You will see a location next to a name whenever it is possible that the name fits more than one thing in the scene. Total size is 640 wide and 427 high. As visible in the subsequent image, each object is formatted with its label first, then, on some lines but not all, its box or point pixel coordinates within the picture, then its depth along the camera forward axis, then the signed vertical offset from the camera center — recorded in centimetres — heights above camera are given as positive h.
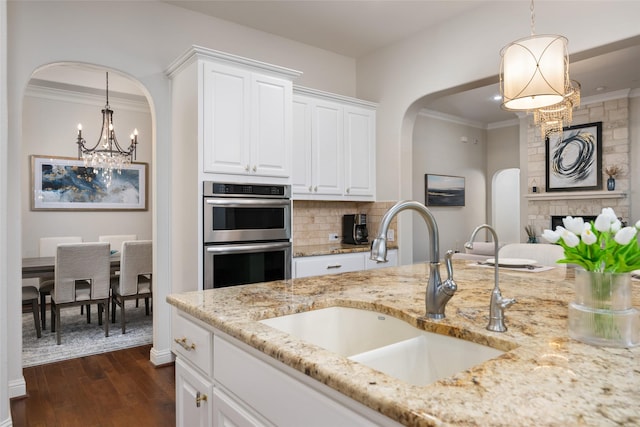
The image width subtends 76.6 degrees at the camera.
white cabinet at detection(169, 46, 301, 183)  295 +80
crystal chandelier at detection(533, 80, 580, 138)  402 +106
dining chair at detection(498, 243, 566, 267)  244 -24
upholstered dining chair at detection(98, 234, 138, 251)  532 -30
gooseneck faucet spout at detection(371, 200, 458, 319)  119 -20
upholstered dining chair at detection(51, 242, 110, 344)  384 -58
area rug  350 -118
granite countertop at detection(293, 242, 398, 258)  360 -32
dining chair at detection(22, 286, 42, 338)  386 -79
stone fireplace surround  634 +67
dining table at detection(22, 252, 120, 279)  389 -49
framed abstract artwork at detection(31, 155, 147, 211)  528 +43
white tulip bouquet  89 -7
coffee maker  430 -15
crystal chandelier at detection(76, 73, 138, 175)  484 +78
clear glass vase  92 -23
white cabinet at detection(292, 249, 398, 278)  348 -44
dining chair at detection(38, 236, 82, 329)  456 -35
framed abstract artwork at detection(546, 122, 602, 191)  662 +94
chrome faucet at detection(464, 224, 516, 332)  109 -26
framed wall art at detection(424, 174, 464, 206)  719 +46
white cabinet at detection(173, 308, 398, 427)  81 -44
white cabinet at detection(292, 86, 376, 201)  379 +68
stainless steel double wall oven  296 -13
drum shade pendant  222 +82
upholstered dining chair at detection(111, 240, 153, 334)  418 -57
